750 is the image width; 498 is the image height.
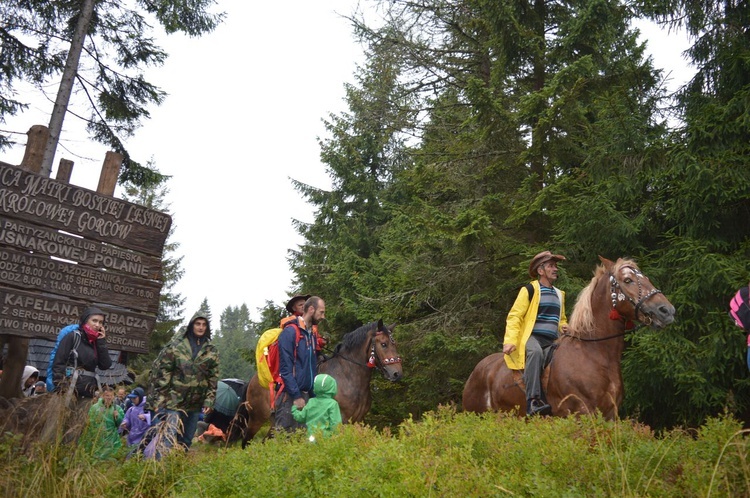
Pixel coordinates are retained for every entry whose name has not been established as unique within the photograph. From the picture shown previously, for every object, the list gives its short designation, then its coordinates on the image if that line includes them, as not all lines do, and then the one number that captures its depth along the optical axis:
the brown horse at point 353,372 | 9.59
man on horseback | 7.59
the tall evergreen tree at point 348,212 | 20.94
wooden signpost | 7.70
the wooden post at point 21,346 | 8.14
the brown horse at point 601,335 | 6.90
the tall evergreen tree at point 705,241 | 8.78
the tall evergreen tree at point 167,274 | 37.38
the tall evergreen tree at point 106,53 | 13.09
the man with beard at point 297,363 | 7.84
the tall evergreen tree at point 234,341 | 74.67
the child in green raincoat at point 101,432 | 6.40
